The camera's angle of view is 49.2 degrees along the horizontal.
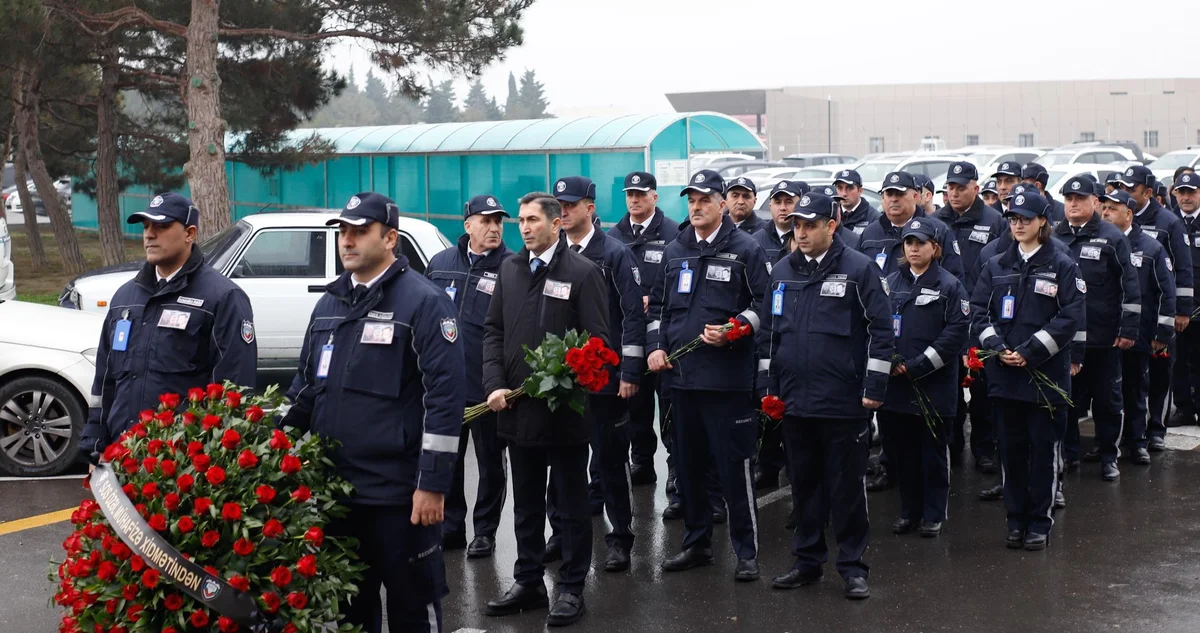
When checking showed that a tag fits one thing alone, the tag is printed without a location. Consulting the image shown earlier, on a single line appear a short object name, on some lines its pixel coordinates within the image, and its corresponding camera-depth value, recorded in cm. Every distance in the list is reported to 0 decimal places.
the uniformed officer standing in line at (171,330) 604
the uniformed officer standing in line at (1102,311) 962
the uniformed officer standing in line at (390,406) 518
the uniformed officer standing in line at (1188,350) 1133
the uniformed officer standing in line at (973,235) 1016
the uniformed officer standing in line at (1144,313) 1017
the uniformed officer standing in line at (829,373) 700
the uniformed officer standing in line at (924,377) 825
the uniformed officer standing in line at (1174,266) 1066
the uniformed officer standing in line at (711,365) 734
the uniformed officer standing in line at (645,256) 889
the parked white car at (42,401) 966
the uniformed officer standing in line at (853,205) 1099
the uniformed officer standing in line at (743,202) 998
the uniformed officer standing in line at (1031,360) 792
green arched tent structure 1928
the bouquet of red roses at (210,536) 476
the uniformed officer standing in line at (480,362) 782
